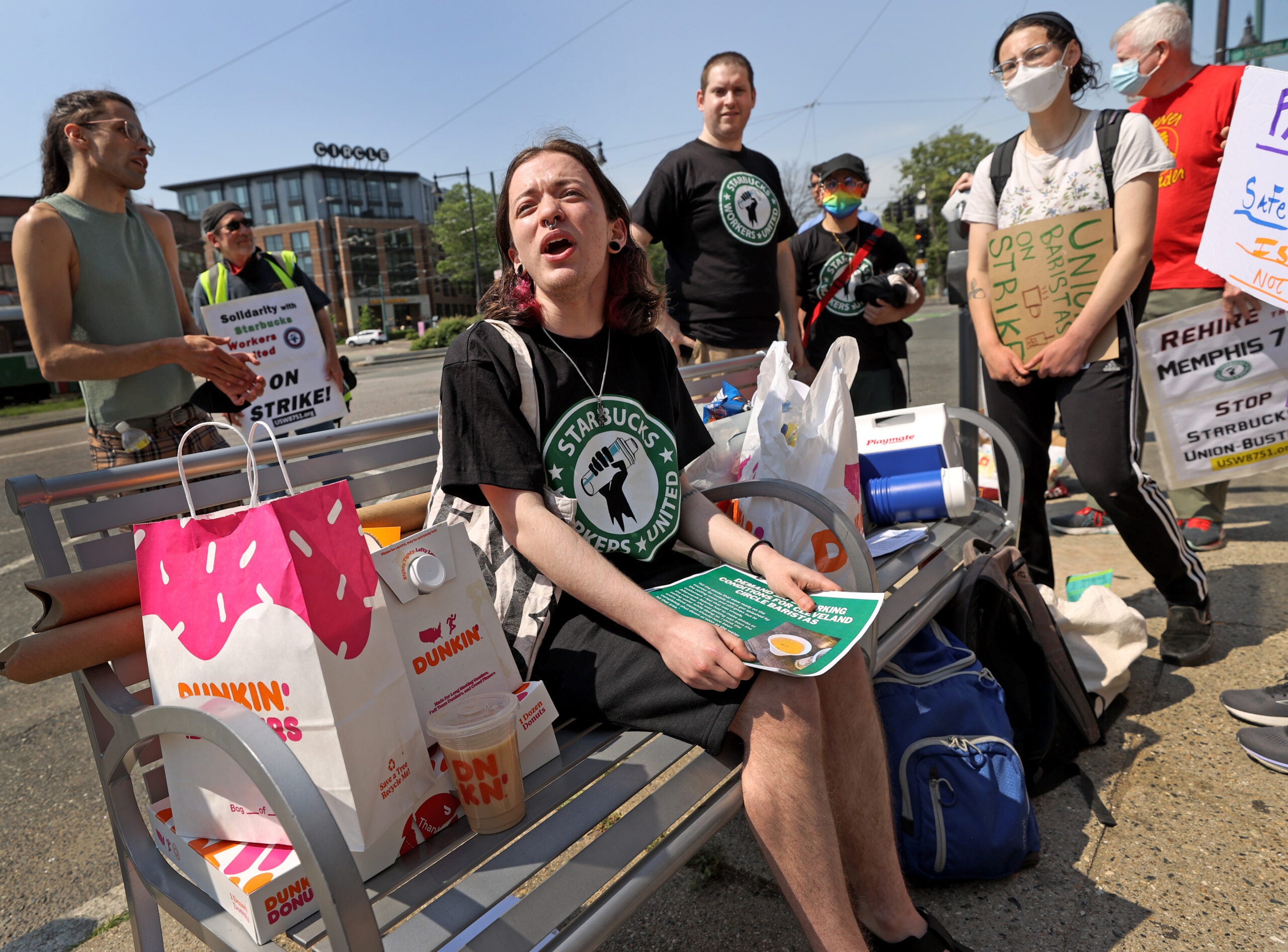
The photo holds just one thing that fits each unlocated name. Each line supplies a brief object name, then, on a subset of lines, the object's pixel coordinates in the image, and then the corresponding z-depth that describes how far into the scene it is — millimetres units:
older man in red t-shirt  3703
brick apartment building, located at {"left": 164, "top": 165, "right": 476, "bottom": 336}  81438
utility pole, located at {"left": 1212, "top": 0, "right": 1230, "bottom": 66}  11340
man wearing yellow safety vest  3953
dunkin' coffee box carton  1468
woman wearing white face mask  2844
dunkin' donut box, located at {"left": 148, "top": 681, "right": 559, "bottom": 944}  1205
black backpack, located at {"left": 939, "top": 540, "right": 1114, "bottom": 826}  2391
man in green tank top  2373
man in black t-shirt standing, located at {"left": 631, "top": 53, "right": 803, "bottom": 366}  3838
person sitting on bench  1528
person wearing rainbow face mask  4422
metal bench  1076
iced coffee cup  1396
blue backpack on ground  1991
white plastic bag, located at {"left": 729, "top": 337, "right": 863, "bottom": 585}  2375
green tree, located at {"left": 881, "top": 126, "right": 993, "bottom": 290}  46469
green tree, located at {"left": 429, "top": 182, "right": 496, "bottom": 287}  63375
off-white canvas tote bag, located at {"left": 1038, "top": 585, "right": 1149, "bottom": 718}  2707
